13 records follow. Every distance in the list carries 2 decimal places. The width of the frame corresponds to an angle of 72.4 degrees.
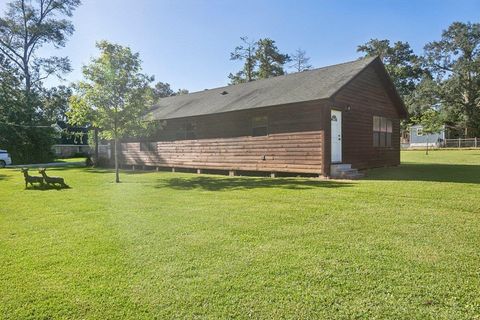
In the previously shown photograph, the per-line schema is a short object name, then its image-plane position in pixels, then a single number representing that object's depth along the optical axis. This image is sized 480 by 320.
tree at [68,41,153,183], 12.32
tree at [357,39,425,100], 45.97
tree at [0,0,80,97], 32.41
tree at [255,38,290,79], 41.72
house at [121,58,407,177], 12.32
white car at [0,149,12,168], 26.47
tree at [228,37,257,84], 41.31
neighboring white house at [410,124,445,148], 42.87
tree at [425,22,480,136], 39.47
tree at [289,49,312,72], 43.09
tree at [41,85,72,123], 36.48
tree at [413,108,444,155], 32.76
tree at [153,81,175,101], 64.10
